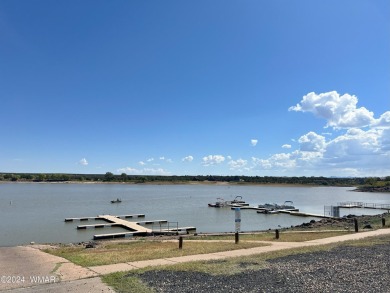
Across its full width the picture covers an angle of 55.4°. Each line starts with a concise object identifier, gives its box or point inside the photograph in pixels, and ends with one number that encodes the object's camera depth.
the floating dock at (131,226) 32.50
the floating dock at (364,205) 69.41
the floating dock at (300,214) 51.88
